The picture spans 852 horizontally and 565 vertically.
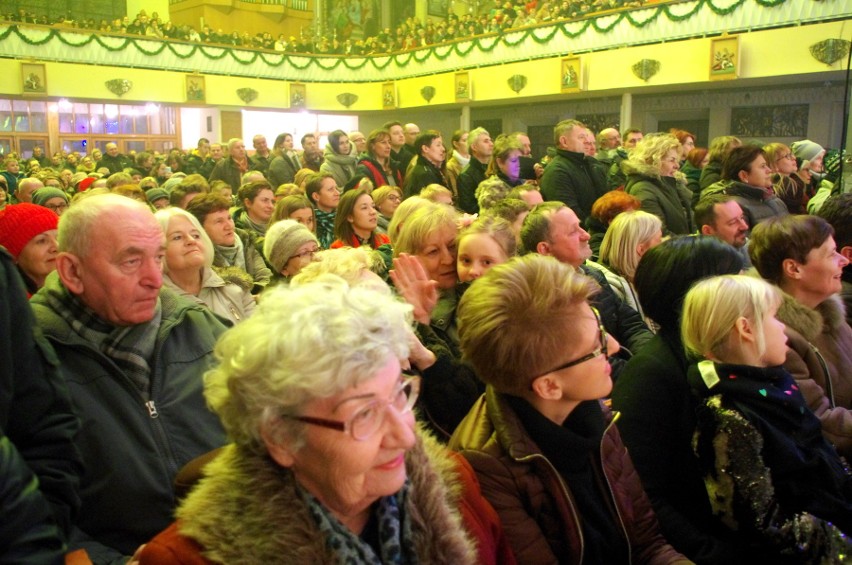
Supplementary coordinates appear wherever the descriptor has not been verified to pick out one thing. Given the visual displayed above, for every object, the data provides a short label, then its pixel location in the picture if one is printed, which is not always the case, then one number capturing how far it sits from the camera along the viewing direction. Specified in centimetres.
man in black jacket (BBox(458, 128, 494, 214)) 699
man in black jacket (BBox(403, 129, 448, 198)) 731
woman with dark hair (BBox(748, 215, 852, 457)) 262
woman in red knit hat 346
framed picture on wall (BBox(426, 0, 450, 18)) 2450
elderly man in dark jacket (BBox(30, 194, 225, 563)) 199
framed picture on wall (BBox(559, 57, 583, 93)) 1538
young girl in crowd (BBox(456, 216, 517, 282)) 315
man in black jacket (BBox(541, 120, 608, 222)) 598
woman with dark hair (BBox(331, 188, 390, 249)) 508
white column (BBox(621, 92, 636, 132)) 1555
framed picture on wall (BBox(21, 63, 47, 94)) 1642
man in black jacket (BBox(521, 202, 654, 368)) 357
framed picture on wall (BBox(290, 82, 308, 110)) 2039
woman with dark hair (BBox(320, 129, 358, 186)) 891
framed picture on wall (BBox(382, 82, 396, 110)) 2053
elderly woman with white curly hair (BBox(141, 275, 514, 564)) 136
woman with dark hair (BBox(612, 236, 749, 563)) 215
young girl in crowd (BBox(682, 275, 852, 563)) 202
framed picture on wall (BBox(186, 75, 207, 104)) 1873
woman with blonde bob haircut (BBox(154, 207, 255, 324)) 331
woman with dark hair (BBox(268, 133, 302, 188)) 948
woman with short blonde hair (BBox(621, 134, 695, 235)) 558
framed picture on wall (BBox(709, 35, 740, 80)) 1271
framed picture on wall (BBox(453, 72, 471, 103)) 1820
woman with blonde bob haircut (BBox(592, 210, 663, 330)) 386
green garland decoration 1365
